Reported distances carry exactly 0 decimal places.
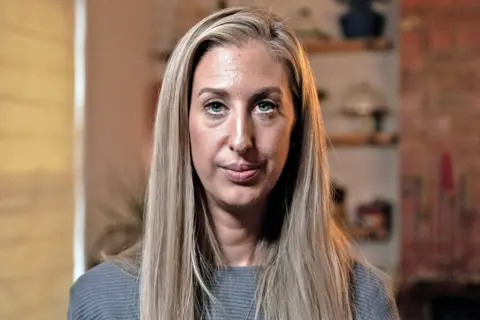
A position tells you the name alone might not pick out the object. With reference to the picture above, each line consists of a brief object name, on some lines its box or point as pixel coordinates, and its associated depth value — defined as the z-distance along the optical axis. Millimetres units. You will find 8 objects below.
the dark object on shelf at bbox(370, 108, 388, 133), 3363
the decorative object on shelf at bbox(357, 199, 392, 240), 3344
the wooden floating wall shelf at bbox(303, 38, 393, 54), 3332
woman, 1073
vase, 3326
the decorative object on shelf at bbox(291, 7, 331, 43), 3412
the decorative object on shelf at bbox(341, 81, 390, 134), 3367
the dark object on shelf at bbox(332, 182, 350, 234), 3220
